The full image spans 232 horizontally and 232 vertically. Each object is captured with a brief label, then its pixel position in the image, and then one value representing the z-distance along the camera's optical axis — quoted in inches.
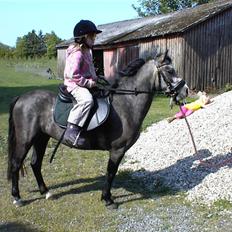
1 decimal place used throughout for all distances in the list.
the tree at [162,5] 2361.0
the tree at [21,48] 2960.6
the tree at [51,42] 2695.9
